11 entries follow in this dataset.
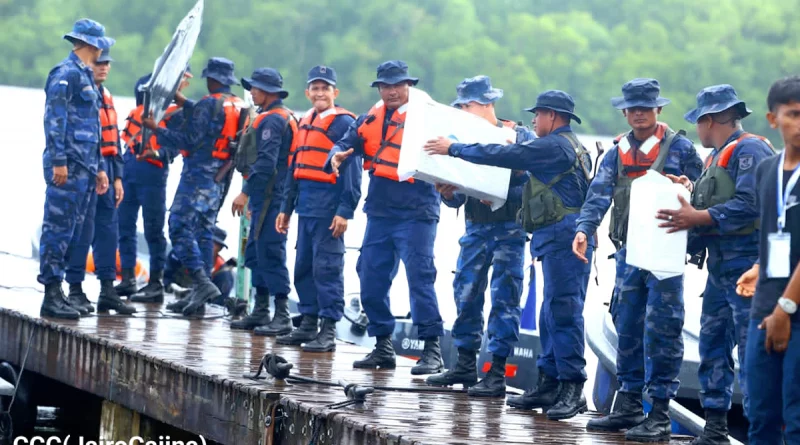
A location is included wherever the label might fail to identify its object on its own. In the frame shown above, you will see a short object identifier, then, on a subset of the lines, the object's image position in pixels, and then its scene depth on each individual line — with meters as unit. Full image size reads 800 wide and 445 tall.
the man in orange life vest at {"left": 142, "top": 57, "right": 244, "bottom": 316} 20.44
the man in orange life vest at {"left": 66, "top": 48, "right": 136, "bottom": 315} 19.39
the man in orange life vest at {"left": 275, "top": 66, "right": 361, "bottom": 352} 17.64
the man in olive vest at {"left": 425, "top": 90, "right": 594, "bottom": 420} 13.89
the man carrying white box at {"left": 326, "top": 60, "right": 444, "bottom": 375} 16.27
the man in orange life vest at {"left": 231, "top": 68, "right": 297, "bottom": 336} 19.02
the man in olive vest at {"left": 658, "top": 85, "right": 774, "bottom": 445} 11.95
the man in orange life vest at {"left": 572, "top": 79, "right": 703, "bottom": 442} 12.70
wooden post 17.19
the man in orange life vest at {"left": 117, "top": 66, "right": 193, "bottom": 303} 21.59
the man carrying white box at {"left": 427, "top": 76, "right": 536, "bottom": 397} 15.08
